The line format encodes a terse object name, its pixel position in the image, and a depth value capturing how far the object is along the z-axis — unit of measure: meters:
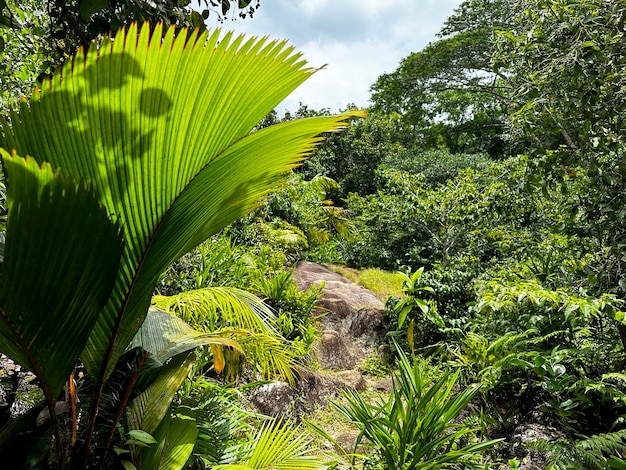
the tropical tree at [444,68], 13.23
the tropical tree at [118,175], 0.86
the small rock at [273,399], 3.49
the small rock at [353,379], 4.50
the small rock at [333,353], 4.98
